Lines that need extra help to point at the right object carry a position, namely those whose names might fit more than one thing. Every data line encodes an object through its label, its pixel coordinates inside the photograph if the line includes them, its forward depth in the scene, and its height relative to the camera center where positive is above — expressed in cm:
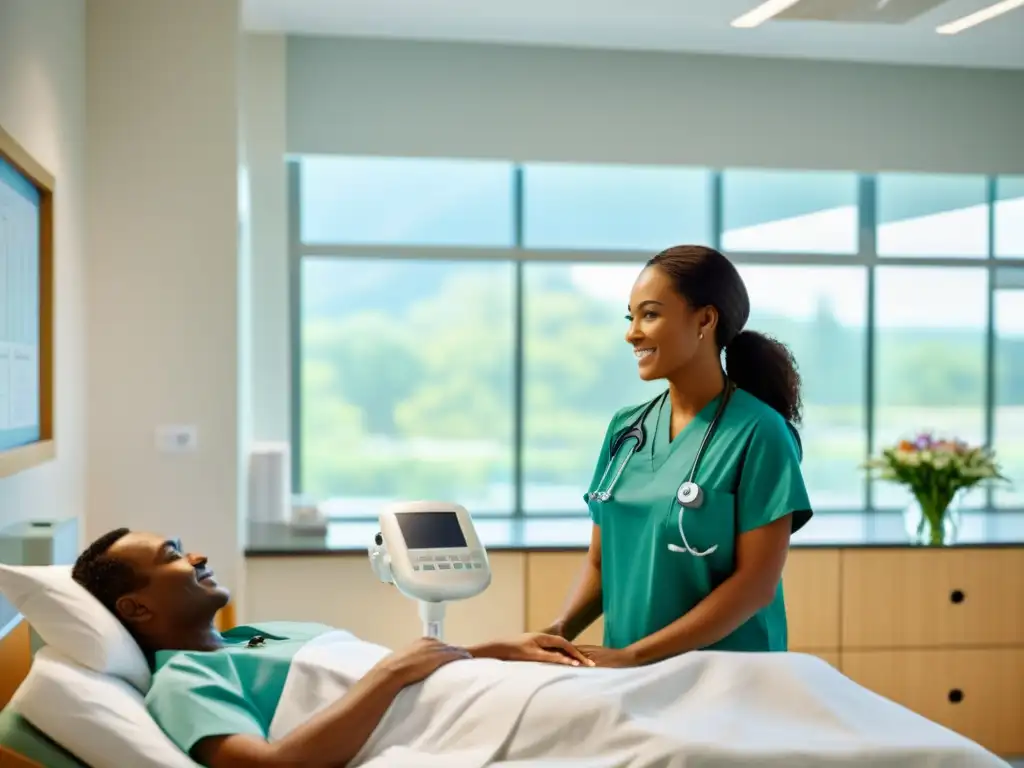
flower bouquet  417 -40
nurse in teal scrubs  213 -24
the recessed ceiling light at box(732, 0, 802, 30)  390 +116
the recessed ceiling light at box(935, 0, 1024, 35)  402 +120
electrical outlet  366 -26
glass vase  417 -58
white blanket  165 -53
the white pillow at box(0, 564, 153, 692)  194 -44
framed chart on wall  243 +9
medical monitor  217 -36
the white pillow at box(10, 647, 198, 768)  178 -56
